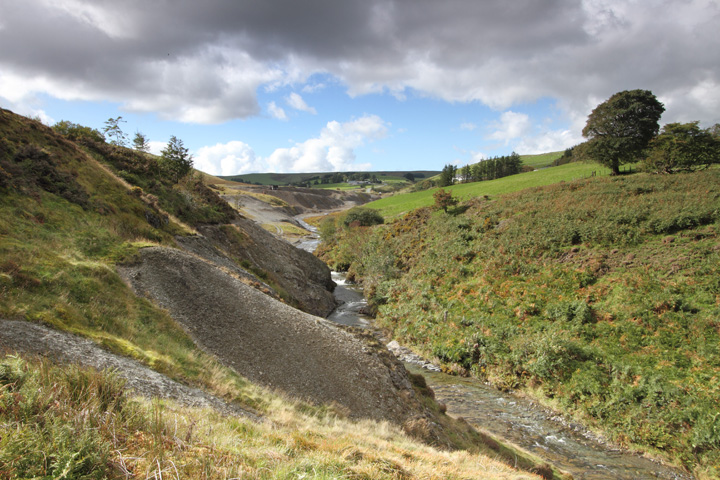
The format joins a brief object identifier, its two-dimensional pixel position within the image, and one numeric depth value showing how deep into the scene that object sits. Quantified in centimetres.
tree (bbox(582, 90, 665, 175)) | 4134
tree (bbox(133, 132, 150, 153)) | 4466
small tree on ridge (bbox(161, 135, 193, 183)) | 3485
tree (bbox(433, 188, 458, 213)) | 4759
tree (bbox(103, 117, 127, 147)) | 3698
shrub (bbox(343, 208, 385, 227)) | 6344
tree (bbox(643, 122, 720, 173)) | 3550
